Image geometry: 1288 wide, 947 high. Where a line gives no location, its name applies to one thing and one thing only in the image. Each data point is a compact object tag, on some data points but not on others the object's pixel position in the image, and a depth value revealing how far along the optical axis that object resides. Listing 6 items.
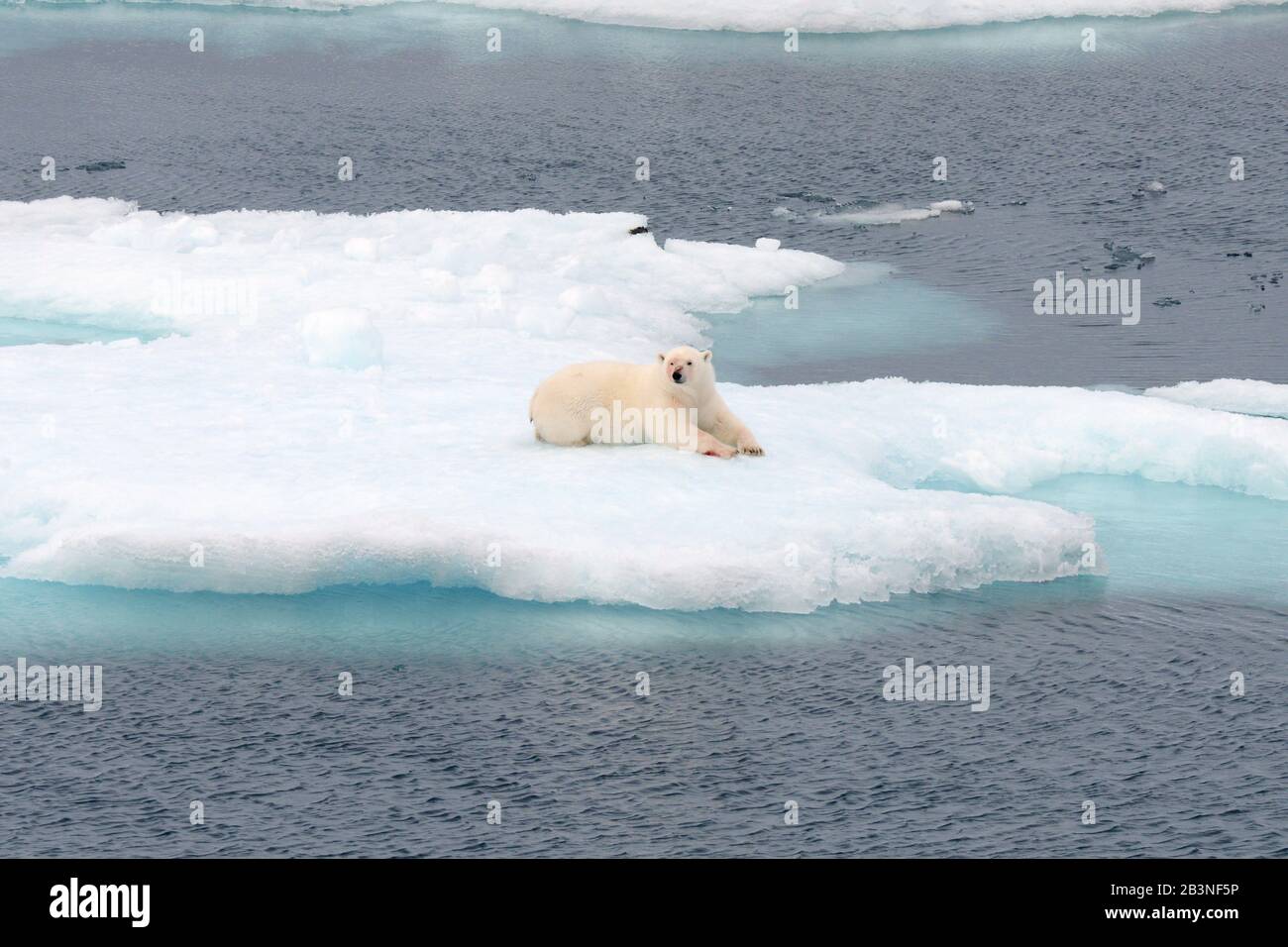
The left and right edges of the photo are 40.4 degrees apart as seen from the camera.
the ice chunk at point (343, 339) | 12.54
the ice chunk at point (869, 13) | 29.70
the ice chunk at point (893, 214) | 20.09
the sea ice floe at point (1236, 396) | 13.22
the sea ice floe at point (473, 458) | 9.14
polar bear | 10.52
